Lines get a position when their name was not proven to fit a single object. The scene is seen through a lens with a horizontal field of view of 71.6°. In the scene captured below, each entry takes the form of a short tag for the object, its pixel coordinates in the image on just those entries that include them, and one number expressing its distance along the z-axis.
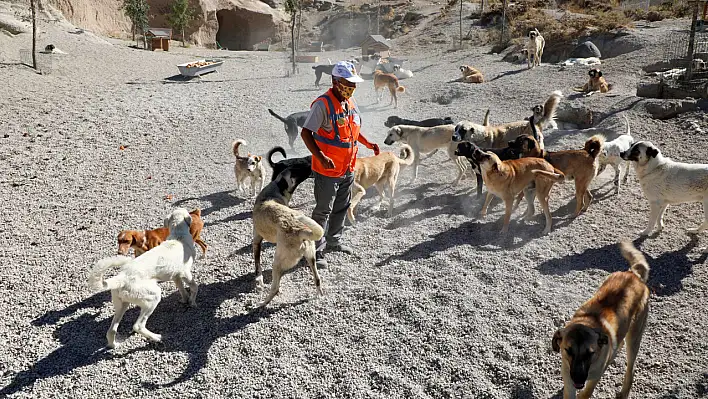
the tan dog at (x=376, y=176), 6.64
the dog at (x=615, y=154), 7.77
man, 4.92
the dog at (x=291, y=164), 5.61
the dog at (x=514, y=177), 6.45
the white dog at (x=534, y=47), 17.66
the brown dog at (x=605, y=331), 3.17
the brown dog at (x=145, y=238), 5.11
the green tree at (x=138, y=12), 26.94
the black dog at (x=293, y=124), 9.96
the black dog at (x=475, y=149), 6.74
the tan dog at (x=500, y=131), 8.42
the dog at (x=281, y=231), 4.61
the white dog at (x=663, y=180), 6.07
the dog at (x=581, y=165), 6.89
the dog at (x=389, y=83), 14.57
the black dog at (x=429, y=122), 9.66
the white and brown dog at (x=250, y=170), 7.53
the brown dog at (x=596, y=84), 13.43
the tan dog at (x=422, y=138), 8.87
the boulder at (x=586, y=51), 19.09
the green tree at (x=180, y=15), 30.71
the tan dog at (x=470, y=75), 16.52
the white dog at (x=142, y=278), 4.12
